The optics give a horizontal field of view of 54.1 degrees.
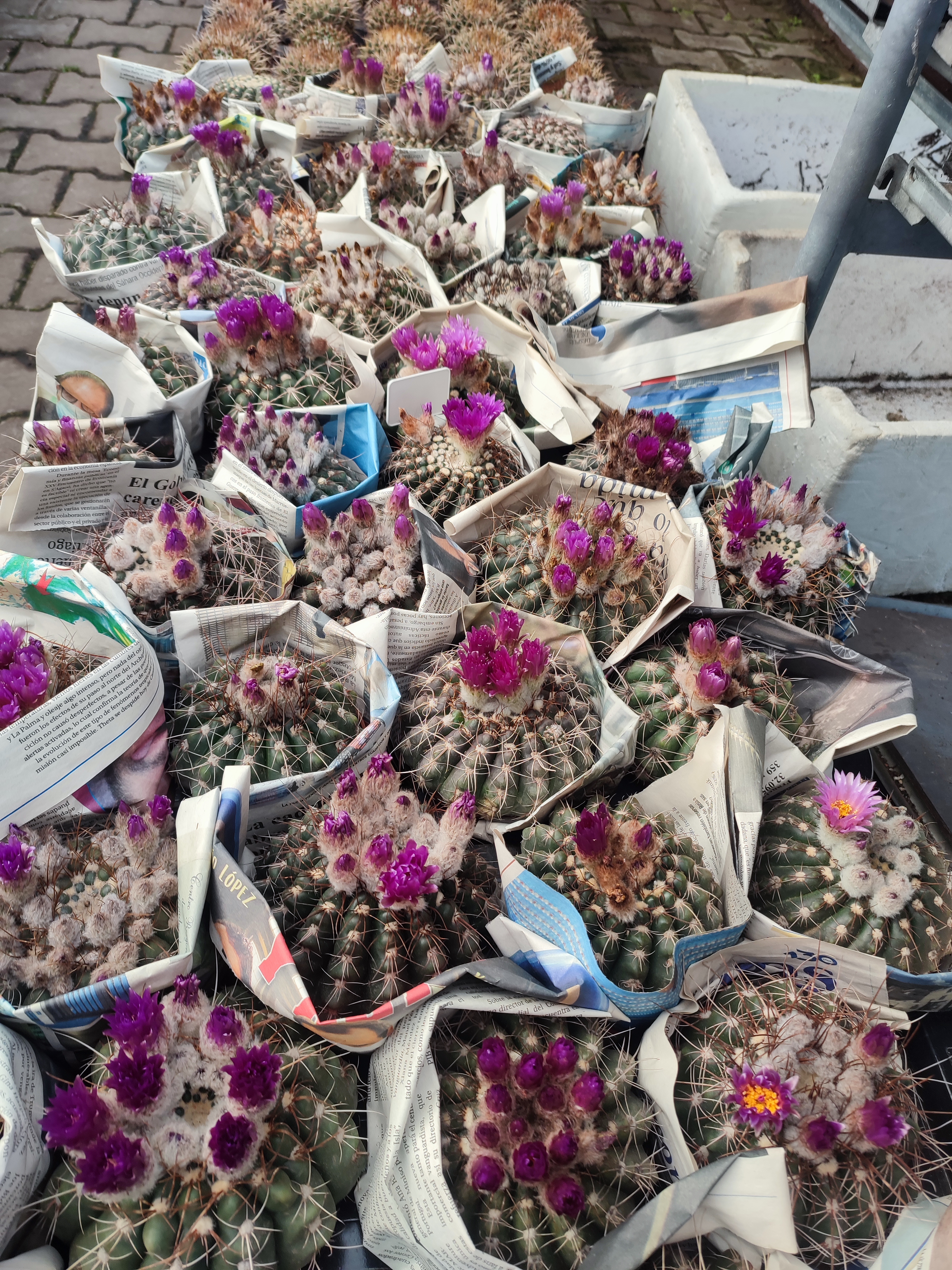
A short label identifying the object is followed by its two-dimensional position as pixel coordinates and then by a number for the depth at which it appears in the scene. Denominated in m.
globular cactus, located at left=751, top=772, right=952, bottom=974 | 0.53
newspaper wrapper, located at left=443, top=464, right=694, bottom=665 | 0.68
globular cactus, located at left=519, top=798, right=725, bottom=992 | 0.51
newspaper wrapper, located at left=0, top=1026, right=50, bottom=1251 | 0.43
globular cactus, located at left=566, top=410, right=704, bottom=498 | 0.73
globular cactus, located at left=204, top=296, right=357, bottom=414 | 0.78
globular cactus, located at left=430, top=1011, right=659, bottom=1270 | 0.44
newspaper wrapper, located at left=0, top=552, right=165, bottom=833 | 0.51
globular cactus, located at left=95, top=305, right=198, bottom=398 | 0.78
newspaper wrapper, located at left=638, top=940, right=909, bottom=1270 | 0.43
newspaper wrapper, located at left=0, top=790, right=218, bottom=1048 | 0.47
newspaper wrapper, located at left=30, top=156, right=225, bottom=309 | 0.90
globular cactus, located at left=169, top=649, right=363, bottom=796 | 0.58
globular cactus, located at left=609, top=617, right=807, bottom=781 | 0.61
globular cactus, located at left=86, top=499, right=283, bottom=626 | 0.63
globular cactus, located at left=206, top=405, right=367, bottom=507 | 0.71
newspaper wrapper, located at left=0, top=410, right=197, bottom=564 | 0.66
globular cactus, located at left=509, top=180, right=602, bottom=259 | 0.97
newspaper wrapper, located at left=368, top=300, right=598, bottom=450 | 0.80
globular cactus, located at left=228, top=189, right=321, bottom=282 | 0.95
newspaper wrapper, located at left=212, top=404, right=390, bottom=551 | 0.69
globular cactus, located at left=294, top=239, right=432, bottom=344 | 0.86
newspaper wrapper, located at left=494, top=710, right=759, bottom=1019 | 0.50
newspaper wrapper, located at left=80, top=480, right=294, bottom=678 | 0.60
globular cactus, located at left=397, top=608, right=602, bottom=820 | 0.57
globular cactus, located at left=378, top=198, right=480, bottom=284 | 0.96
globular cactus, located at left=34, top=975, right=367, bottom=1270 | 0.41
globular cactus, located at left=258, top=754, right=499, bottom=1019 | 0.49
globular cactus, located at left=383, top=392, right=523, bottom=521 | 0.71
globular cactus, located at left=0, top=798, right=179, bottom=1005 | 0.49
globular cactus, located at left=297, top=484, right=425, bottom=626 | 0.66
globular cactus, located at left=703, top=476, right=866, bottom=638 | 0.68
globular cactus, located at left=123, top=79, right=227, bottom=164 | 1.10
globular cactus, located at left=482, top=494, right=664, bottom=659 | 0.63
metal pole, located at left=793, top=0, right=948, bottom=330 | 0.64
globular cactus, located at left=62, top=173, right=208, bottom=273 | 0.95
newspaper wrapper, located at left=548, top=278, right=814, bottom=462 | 0.77
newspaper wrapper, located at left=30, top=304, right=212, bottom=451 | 0.75
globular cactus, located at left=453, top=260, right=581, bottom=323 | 0.89
